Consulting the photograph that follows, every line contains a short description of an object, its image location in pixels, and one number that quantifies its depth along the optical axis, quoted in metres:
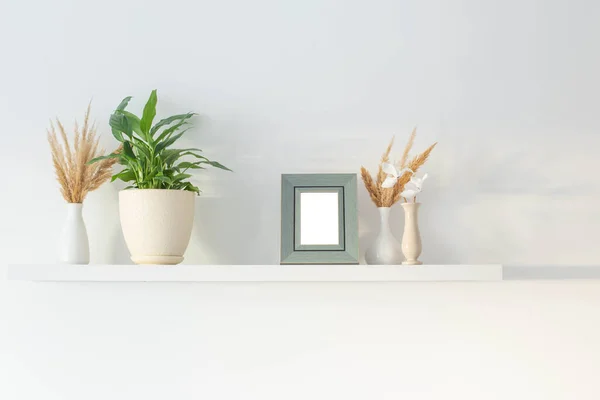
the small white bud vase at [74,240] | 1.59
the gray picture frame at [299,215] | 1.57
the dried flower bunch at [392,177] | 1.62
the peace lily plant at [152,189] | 1.55
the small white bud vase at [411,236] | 1.58
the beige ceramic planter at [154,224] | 1.55
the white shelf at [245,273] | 1.50
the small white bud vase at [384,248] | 1.60
